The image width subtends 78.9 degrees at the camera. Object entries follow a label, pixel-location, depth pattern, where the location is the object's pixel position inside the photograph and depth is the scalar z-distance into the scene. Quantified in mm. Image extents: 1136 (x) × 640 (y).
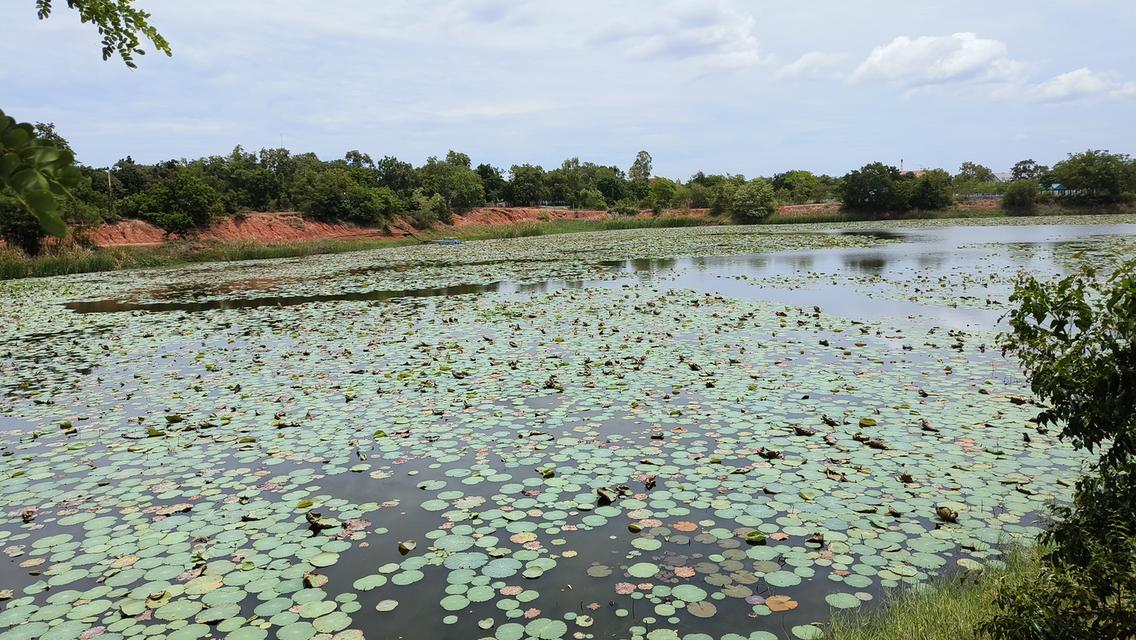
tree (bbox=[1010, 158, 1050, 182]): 124938
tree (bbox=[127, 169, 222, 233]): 46875
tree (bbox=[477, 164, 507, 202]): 88788
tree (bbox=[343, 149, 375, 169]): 93500
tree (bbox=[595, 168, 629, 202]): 105194
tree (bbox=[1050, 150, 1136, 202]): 69625
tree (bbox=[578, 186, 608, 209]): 91688
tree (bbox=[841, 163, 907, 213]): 73688
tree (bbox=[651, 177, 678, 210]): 96325
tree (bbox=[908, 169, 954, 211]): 73938
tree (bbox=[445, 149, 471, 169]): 101875
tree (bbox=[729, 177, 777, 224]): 71188
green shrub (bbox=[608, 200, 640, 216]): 87188
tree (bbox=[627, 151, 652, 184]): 131875
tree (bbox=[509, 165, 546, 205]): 89375
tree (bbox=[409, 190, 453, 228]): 64938
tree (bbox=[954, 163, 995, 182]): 115812
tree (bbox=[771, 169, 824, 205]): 91844
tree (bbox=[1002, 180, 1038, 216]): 72056
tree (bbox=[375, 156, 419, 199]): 74938
